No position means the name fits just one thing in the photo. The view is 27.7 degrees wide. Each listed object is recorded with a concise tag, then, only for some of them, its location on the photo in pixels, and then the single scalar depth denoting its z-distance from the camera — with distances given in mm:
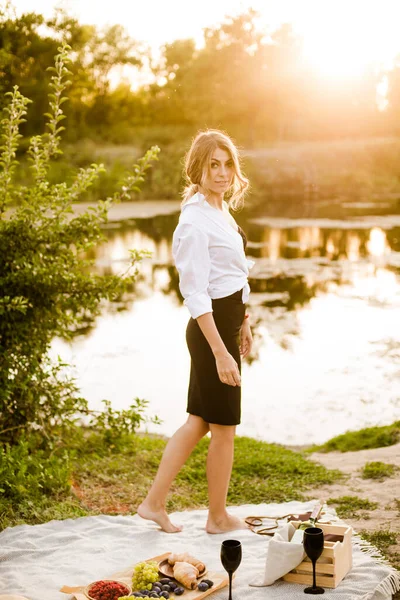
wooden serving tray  2803
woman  3184
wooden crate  2859
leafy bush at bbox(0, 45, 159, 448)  4410
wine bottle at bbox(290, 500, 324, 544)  2942
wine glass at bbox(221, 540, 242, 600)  2619
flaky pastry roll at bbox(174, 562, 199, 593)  2855
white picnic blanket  2887
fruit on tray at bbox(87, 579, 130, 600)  2746
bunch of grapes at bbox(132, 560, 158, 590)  2828
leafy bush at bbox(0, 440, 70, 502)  3871
